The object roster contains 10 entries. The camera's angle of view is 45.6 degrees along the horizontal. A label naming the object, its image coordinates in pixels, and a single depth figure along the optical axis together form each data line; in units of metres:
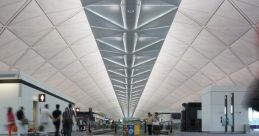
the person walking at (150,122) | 29.25
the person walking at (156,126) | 29.81
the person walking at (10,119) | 17.73
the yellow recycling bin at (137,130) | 26.79
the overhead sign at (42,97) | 23.69
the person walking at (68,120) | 20.38
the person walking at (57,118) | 19.80
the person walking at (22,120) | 18.13
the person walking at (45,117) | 19.83
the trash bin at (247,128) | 22.74
